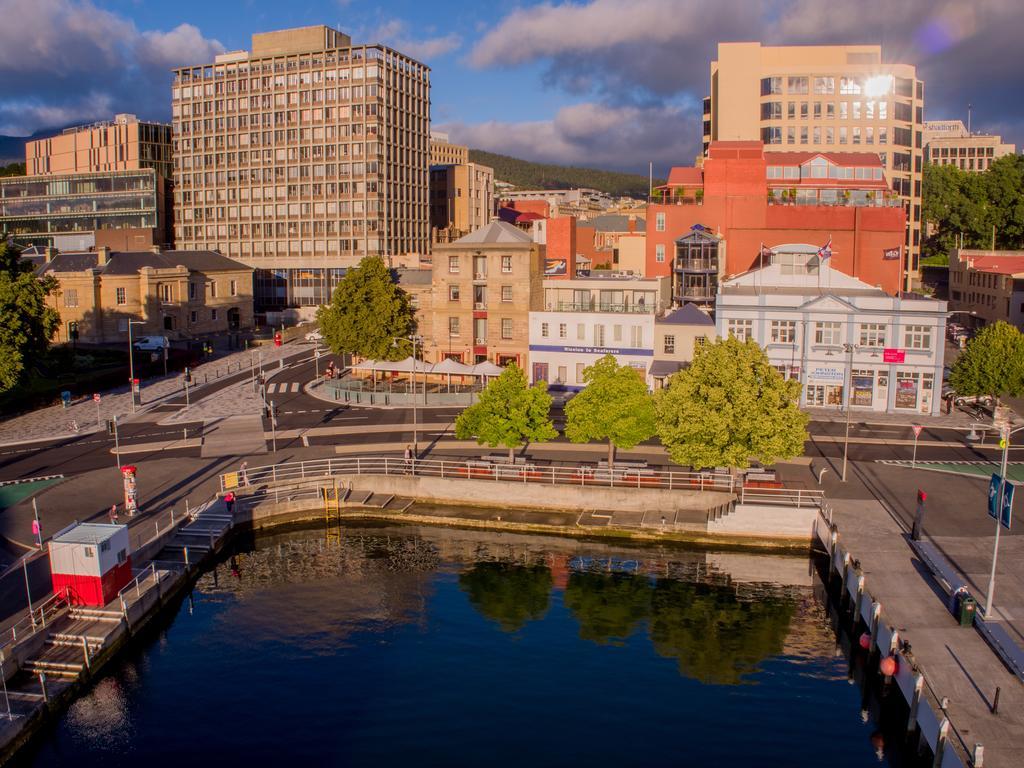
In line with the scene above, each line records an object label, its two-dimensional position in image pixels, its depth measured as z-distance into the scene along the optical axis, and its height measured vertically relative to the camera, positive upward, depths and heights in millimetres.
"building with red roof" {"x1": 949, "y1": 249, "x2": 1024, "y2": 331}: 96688 +5312
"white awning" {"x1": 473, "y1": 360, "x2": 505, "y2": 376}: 71938 -3238
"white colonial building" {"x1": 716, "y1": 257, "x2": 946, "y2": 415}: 66812 -709
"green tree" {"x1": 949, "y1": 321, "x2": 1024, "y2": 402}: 64688 -2267
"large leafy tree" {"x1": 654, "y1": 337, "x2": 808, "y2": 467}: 47031 -4297
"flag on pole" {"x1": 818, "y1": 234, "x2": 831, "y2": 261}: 70562 +6031
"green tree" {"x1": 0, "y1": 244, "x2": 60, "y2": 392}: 64125 +257
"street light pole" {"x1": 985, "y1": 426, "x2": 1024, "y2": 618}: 32791 -8756
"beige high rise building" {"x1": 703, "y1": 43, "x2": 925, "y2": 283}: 119438 +30352
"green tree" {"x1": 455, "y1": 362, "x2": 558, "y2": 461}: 52250 -5029
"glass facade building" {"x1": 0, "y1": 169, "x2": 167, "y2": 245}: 144750 +19410
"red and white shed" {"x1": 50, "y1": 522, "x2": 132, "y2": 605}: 35594 -9306
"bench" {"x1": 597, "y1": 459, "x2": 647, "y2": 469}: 51750 -7756
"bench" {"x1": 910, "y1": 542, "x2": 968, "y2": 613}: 35416 -9758
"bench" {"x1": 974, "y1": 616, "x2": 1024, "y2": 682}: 29484 -10538
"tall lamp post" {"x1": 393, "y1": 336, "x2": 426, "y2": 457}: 56044 -6885
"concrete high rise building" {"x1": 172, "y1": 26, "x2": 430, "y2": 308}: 131500 +25307
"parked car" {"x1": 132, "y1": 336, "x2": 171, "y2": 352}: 93231 -1935
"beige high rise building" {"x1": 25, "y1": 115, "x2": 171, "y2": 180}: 157375 +31239
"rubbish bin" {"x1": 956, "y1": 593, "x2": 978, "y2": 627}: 32688 -9971
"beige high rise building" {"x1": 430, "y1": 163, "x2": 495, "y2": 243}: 174000 +25365
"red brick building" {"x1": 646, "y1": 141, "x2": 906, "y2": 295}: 87750 +11742
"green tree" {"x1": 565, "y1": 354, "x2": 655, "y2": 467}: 51041 -4584
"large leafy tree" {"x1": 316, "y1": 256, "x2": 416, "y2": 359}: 77062 +932
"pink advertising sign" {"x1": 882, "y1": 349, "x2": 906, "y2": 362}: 66875 -1799
